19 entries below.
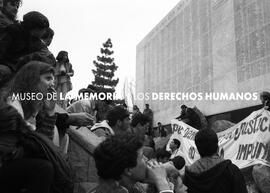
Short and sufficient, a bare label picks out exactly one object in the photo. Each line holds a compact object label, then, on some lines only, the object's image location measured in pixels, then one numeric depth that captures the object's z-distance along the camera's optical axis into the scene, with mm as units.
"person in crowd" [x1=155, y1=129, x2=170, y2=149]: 11812
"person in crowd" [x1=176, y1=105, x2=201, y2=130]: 10719
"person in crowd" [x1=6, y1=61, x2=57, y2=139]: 2158
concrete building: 9523
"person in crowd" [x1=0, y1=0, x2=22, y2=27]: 4270
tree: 43594
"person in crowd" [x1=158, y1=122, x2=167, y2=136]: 13241
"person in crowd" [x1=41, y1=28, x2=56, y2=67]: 3364
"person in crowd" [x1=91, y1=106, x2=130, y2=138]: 3735
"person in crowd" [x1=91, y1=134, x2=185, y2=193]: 1663
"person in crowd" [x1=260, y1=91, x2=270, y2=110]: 5992
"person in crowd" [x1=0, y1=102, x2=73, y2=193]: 1850
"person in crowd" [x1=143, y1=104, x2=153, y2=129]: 15312
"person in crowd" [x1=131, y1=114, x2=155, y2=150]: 4832
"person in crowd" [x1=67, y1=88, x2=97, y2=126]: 4816
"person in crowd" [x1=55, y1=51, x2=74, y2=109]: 6219
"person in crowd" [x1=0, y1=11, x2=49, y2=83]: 3357
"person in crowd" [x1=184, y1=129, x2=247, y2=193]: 2518
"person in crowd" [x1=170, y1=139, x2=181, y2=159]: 7215
